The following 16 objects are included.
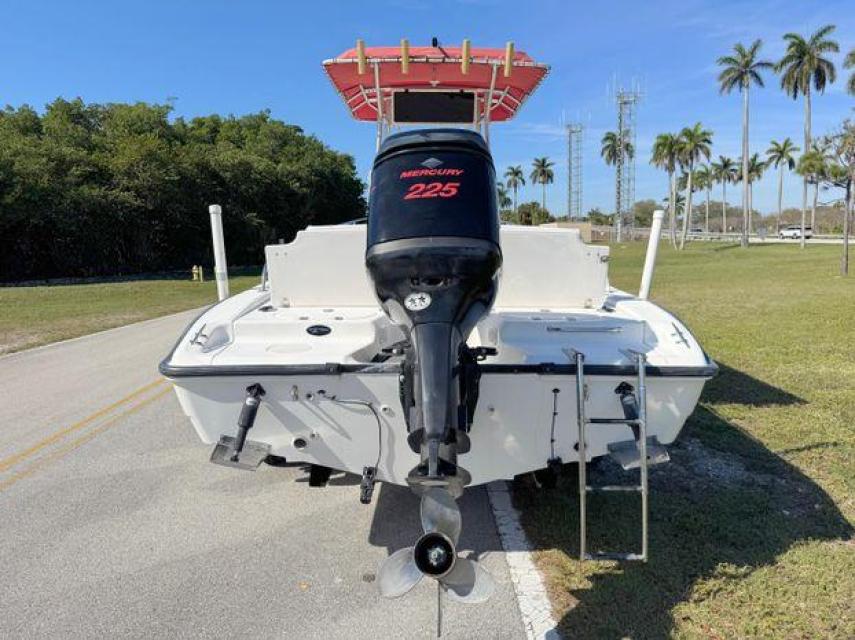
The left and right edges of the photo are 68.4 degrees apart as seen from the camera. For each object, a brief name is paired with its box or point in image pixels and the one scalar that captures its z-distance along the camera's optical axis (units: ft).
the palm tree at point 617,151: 214.90
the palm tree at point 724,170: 268.00
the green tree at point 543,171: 334.03
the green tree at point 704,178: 249.75
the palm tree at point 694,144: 175.73
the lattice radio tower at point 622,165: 216.64
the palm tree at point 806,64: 160.25
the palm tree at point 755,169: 225.35
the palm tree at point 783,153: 208.03
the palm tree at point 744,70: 163.43
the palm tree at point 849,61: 133.98
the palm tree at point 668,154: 180.86
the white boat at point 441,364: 8.43
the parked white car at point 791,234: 216.49
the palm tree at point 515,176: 347.97
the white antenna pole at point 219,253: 15.10
